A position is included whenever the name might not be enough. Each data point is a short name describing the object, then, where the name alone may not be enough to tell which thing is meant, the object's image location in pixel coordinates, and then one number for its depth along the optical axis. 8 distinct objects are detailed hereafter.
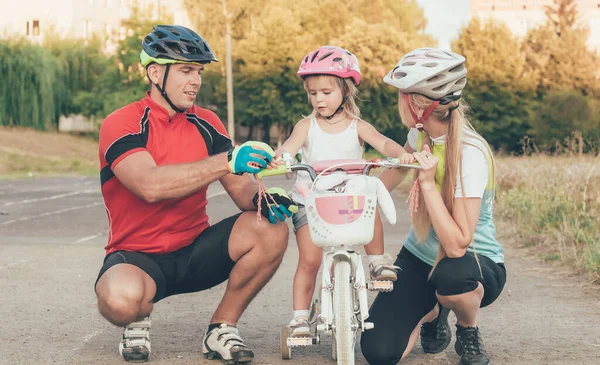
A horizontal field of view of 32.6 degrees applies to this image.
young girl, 5.79
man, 5.60
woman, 5.33
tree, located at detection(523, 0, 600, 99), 61.94
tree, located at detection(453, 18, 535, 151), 59.84
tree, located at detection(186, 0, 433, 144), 57.34
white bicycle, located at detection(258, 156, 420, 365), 4.68
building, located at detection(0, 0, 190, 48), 55.29
